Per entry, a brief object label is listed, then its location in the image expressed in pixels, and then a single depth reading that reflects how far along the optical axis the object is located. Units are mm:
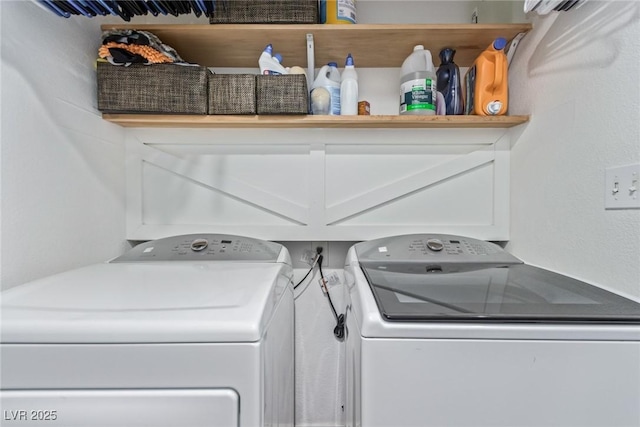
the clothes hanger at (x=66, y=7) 1106
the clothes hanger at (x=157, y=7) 1169
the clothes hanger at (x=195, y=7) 1206
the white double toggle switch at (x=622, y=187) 943
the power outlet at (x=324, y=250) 1768
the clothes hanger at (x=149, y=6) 1174
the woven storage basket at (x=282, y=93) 1416
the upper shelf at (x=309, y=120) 1473
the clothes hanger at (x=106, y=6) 1117
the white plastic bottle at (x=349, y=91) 1550
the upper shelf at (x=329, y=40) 1438
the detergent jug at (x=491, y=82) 1483
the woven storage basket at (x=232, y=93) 1431
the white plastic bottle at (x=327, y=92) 1523
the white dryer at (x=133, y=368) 688
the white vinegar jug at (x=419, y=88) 1501
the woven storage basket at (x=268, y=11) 1453
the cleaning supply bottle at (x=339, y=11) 1497
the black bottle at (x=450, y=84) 1578
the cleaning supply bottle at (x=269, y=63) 1478
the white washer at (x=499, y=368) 731
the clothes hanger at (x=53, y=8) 1089
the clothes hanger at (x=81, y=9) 1102
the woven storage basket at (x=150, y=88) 1420
